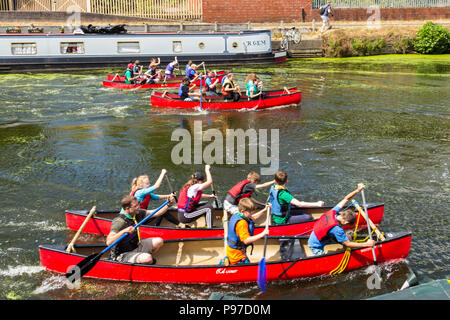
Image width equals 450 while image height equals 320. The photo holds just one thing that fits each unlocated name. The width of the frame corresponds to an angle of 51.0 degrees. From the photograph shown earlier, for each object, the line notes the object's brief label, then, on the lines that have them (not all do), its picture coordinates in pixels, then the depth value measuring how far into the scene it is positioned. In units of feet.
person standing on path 130.11
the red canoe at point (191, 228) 36.32
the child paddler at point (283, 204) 35.56
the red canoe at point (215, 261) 31.14
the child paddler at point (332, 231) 30.40
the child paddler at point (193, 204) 36.83
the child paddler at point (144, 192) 36.04
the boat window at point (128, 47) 110.22
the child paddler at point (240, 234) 29.76
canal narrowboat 105.40
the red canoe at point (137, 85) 90.27
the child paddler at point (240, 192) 36.40
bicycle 127.13
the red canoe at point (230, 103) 75.20
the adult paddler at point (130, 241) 30.73
